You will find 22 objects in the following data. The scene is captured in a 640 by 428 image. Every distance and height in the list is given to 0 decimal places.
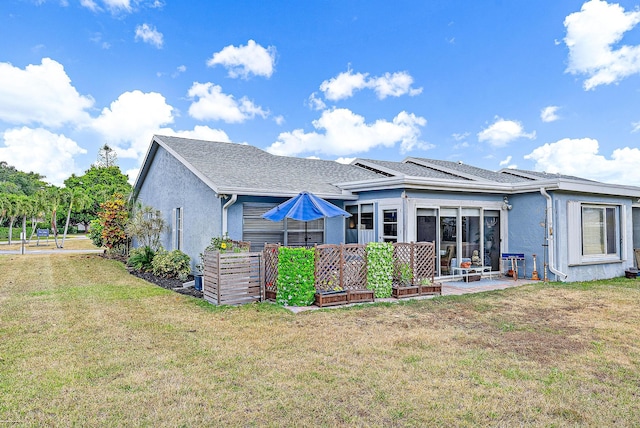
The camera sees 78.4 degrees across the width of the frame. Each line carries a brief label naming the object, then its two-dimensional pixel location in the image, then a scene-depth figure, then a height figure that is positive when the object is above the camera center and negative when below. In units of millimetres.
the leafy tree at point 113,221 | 17203 +348
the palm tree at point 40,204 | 26953 +1701
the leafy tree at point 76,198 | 26906 +2131
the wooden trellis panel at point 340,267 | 7895 -778
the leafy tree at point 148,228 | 13852 +38
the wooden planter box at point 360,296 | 7992 -1358
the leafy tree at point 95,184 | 41469 +5787
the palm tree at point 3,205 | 27266 +1637
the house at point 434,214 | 10328 +456
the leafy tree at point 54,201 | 26438 +1907
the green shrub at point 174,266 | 11273 -1062
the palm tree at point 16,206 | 26880 +1534
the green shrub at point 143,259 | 12959 -1032
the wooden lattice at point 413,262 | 8891 -754
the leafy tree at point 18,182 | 47594 +6424
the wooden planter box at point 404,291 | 8586 -1351
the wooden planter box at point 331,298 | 7641 -1353
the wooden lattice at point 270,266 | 8028 -766
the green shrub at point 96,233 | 19422 -205
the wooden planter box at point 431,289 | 8867 -1352
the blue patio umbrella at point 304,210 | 8750 +458
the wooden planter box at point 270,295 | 8086 -1352
